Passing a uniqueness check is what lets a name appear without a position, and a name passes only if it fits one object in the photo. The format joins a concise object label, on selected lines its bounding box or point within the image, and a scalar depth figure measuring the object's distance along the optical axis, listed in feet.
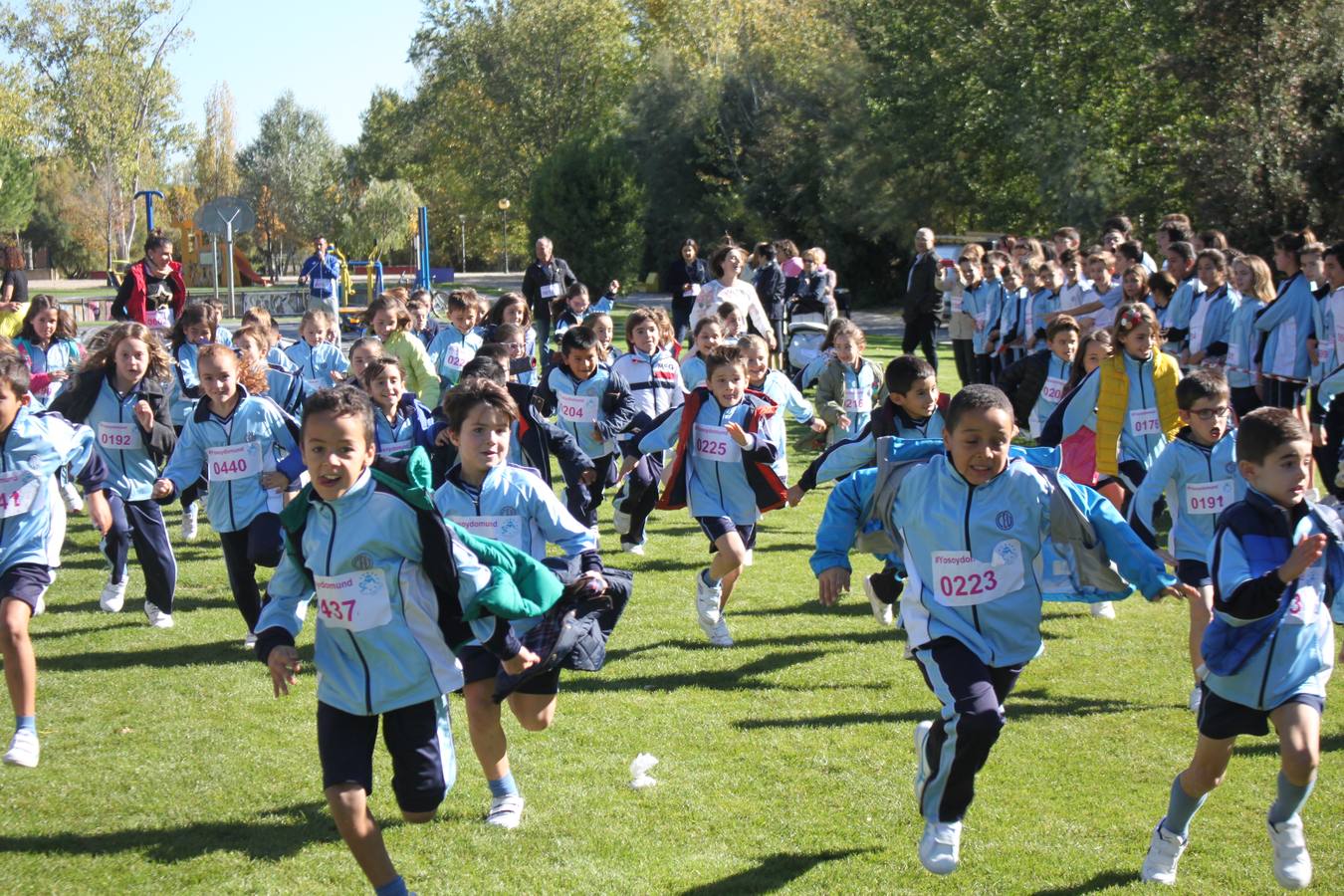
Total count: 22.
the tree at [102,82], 196.85
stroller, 66.54
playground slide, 196.75
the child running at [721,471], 27.30
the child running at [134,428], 29.86
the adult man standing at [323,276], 97.55
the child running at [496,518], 18.44
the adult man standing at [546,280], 71.36
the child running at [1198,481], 22.84
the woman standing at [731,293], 53.42
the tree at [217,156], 274.77
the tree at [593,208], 144.56
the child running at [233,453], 27.17
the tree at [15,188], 201.36
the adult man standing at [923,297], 64.80
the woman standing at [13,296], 49.03
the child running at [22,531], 20.89
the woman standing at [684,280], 73.46
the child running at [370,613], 15.07
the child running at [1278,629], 15.69
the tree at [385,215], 205.46
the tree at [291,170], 266.77
